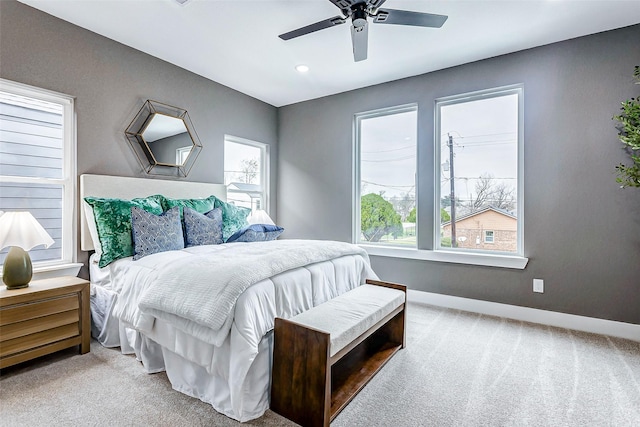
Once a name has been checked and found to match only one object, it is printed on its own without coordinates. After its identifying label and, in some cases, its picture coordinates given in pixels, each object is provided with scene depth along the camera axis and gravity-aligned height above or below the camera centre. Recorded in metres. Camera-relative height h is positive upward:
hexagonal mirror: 3.23 +0.81
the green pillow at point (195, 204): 2.99 +0.09
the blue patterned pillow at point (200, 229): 2.85 -0.15
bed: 1.61 -0.56
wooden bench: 1.56 -0.76
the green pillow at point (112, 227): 2.46 -0.12
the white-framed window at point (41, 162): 2.45 +0.42
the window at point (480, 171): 3.29 +0.47
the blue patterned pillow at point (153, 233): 2.44 -0.17
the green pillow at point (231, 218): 3.33 -0.06
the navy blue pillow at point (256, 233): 3.03 -0.20
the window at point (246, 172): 4.32 +0.60
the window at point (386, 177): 3.92 +0.49
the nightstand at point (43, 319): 2.01 -0.74
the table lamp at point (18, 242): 2.09 -0.20
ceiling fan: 2.06 +1.36
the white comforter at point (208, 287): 1.60 -0.41
